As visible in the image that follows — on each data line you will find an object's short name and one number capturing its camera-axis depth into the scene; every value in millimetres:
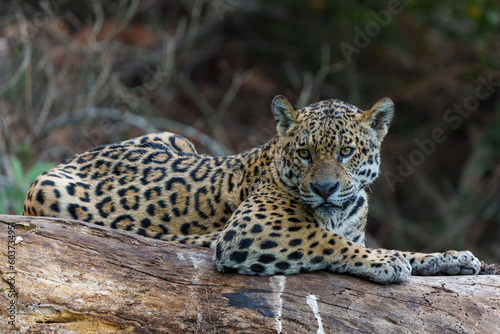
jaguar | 15414
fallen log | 13867
